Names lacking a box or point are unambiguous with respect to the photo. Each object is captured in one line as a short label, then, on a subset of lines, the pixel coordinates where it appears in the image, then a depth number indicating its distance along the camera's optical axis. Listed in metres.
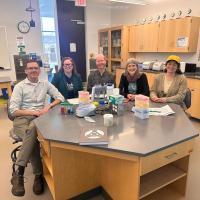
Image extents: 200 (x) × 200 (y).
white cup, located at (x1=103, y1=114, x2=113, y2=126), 1.59
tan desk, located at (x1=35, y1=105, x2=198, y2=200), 1.33
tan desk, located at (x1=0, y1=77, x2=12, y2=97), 3.93
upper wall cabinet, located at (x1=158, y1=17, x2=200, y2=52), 3.65
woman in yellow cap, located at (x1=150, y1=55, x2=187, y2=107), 2.41
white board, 4.65
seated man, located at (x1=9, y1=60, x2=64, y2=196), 1.80
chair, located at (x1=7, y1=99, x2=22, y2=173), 2.00
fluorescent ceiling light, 4.13
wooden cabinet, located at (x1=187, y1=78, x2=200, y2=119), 3.48
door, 5.45
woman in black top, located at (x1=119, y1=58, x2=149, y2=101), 2.65
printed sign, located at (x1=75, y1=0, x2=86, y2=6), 3.90
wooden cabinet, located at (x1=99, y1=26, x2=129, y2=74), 5.09
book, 1.33
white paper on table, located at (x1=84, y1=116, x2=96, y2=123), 1.71
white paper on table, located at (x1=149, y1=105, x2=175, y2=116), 1.88
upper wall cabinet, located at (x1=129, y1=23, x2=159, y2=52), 4.34
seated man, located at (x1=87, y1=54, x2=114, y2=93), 2.94
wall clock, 4.79
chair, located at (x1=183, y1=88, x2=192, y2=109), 2.51
